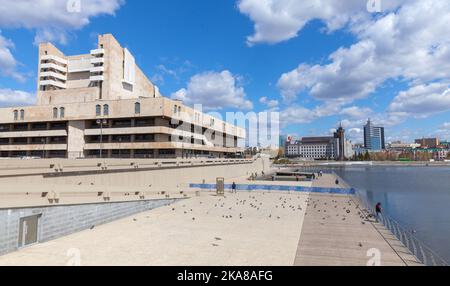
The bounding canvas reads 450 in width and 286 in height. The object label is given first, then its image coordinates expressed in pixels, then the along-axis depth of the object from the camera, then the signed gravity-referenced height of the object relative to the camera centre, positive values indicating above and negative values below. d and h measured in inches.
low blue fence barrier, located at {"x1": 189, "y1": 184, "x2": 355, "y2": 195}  1395.2 -142.1
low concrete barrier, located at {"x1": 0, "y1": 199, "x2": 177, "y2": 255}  500.1 -125.8
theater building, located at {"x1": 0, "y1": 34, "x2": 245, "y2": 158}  2208.4 +344.3
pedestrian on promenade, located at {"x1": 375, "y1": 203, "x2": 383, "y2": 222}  883.6 -151.7
